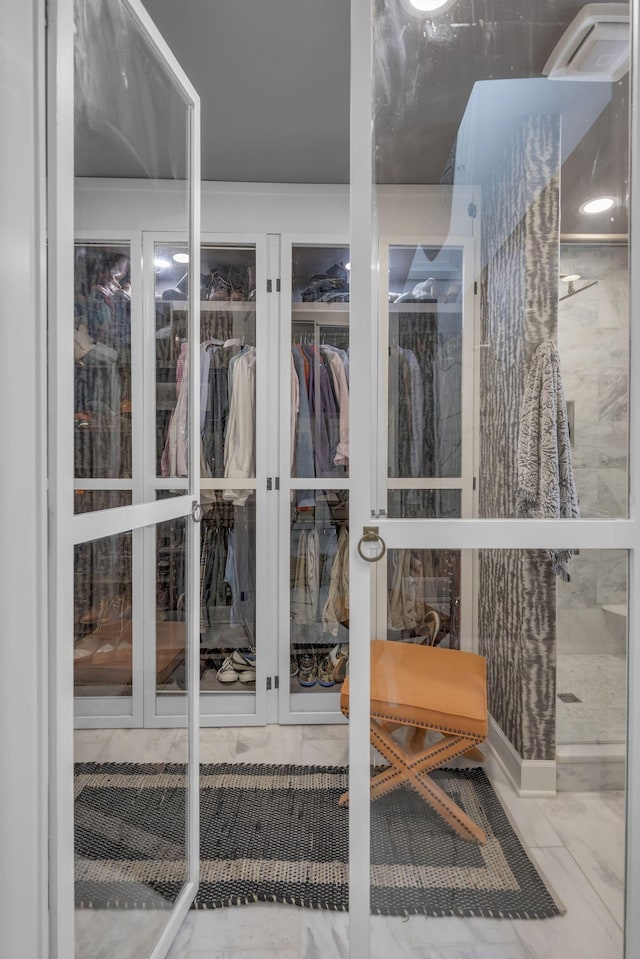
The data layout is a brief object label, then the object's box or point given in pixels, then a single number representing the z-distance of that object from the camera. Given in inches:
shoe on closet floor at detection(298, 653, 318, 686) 113.9
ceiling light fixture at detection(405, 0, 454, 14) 49.0
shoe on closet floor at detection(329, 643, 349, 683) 113.4
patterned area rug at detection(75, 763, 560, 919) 47.9
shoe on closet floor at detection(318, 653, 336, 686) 113.8
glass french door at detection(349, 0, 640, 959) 49.3
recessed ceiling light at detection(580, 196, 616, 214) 49.6
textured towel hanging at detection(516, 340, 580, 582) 49.7
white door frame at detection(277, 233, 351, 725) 110.3
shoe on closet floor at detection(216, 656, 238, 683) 112.5
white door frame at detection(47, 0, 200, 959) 39.9
